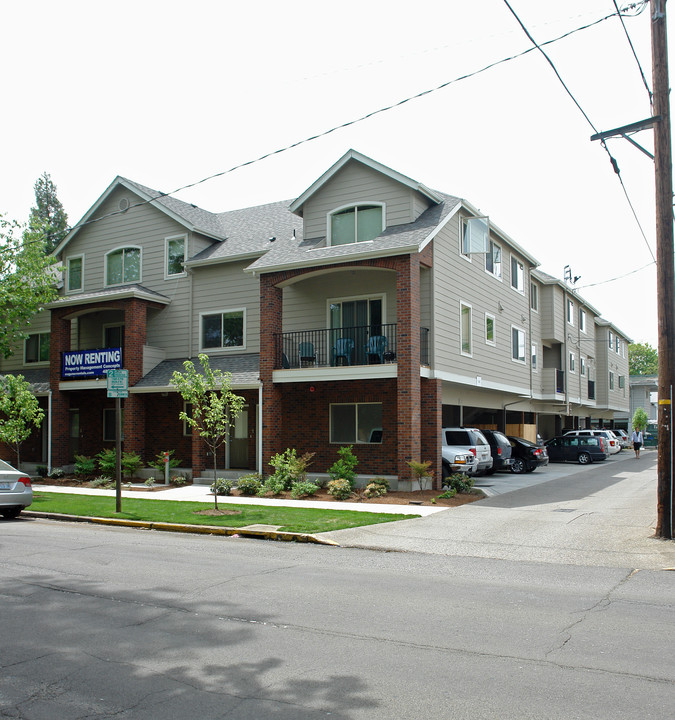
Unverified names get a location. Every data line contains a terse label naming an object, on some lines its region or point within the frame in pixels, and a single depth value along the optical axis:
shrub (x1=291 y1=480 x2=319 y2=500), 18.66
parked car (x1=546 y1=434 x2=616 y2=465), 33.00
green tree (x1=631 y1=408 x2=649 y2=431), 56.62
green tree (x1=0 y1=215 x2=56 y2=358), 25.64
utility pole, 11.86
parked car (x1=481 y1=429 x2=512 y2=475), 24.38
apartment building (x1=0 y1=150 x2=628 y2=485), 20.27
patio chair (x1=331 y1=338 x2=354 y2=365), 20.56
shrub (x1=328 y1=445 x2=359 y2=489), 19.30
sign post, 15.71
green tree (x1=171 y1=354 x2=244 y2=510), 16.25
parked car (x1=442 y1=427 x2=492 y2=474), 21.27
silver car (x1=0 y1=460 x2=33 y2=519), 15.94
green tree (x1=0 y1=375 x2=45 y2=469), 21.06
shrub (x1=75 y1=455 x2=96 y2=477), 23.80
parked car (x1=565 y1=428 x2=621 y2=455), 35.96
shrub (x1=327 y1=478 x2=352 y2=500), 18.41
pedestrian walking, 37.47
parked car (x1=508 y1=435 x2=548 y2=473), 26.92
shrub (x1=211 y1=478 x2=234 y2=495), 19.69
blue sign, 23.80
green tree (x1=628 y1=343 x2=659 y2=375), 104.56
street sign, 15.71
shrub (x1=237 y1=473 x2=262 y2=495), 19.64
